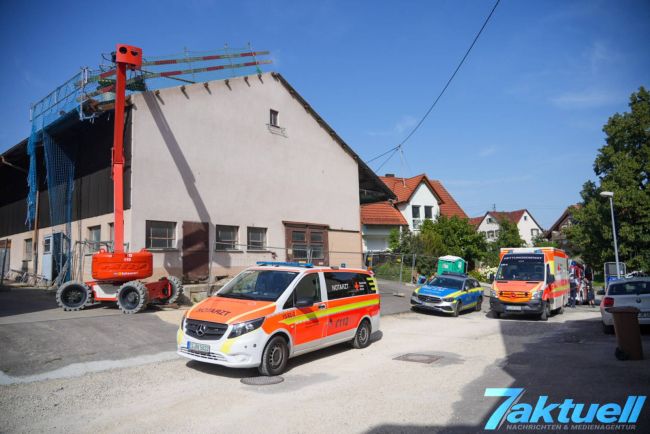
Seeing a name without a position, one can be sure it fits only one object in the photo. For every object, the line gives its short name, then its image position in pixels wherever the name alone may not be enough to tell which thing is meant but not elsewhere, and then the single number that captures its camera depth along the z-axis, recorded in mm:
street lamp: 24798
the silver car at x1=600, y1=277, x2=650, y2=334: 12672
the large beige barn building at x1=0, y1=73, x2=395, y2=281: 16938
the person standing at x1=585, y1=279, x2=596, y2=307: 23453
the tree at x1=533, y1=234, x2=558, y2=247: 60844
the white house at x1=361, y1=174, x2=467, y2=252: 34656
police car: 18131
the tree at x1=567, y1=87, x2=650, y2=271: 28453
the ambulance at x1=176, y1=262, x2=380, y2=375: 7688
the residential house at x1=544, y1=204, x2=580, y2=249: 63034
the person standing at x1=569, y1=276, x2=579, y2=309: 22531
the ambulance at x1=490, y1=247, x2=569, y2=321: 16609
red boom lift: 13148
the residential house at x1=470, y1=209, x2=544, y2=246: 78375
